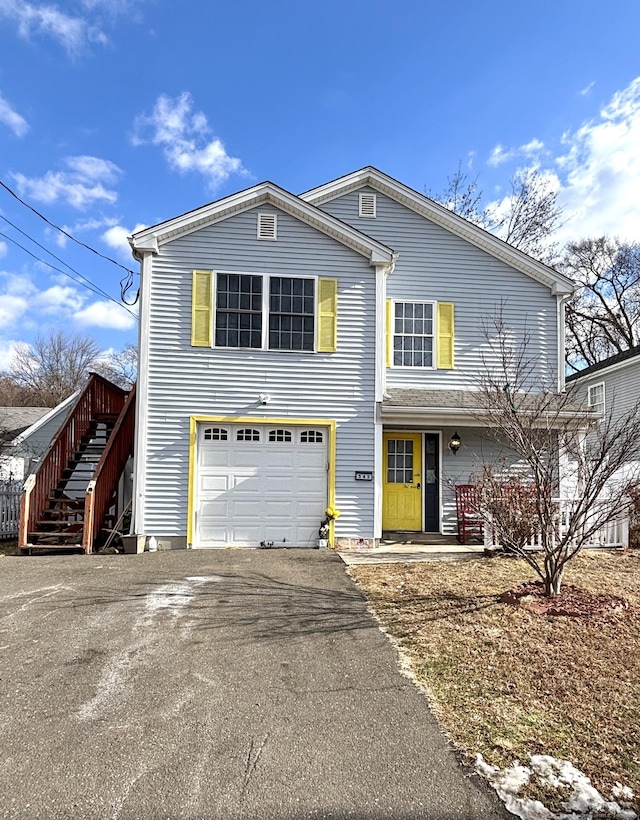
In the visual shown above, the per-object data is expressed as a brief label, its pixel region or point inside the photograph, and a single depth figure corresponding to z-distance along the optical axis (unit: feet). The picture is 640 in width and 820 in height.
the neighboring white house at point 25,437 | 52.90
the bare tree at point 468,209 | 71.72
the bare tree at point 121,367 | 128.16
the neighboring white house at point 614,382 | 55.31
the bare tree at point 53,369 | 122.52
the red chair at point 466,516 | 33.14
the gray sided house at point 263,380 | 31.19
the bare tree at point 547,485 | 19.01
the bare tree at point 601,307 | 96.07
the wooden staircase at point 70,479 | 29.63
